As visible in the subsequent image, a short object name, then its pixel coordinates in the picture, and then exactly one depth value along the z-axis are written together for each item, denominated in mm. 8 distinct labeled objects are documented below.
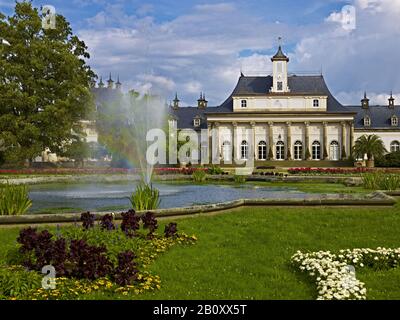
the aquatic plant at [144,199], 12078
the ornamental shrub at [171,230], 9414
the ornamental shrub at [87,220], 8930
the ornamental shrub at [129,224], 8883
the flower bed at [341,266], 6008
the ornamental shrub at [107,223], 8961
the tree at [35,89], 37562
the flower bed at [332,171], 34062
